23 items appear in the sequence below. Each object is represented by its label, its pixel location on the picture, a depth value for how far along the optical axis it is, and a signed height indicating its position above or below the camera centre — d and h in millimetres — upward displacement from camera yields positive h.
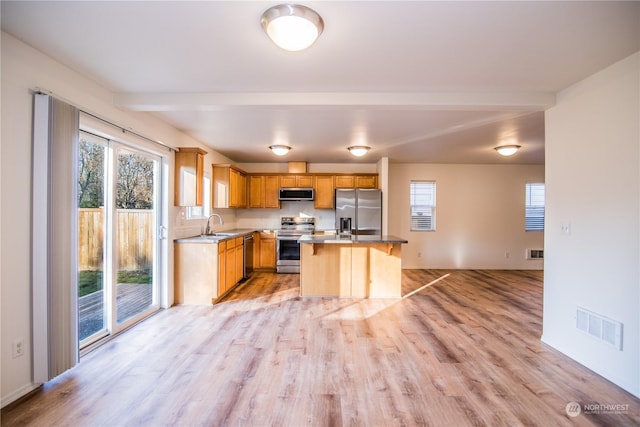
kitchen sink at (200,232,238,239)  4559 -385
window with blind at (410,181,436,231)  6734 +201
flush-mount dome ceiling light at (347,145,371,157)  4895 +1110
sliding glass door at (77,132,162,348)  2699 -255
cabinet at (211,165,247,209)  5242 +485
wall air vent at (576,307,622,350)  2191 -919
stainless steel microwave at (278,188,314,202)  6277 +411
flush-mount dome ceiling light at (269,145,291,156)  4897 +1114
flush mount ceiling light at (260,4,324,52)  1609 +1094
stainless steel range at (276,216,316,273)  5953 -814
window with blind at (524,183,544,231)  6695 +123
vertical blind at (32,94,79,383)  2062 -212
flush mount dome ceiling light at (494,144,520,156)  4727 +1095
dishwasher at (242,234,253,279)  5440 -875
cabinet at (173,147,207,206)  3973 +504
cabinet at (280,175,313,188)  6426 +714
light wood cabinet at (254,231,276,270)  6152 -841
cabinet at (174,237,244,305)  3971 -859
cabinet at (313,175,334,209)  6414 +535
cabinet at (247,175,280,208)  6438 +484
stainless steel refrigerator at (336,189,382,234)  6012 +86
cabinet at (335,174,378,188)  6406 +723
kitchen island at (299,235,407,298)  4371 -880
